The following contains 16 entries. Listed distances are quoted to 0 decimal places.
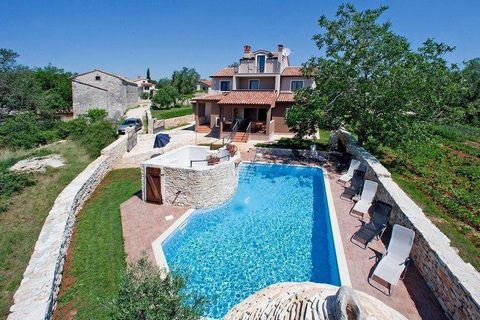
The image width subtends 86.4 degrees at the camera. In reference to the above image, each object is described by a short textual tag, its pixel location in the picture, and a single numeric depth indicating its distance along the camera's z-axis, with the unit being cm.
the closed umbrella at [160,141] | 1666
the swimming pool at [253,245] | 795
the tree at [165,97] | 5275
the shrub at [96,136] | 1841
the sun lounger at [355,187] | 1325
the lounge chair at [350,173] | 1558
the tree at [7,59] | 4294
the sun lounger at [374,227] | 915
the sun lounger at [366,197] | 1158
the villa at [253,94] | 2641
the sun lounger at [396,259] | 719
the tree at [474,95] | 4478
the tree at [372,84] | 1590
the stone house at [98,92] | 4312
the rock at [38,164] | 1388
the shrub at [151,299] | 417
